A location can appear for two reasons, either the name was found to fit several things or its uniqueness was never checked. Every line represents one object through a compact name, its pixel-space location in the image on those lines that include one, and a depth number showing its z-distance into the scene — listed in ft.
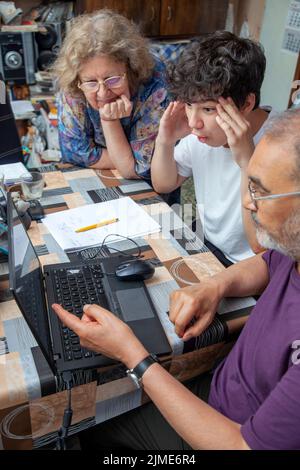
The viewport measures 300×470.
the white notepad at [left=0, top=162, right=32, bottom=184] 5.00
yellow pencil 4.25
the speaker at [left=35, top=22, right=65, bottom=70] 9.95
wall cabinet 9.45
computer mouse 3.54
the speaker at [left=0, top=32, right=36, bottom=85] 9.64
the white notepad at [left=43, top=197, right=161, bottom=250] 4.13
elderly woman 5.15
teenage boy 4.11
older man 2.44
